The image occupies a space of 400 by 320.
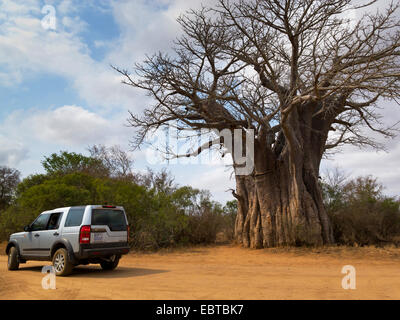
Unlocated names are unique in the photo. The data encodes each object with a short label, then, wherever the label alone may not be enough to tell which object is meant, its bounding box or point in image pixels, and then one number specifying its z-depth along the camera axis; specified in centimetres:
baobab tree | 1237
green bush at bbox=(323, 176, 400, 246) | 1561
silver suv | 844
